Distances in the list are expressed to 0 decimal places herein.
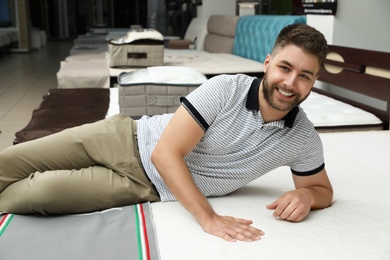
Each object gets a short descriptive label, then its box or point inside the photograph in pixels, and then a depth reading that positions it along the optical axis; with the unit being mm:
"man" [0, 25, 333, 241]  1441
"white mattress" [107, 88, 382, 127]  2912
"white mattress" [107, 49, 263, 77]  4418
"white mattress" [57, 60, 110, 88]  4117
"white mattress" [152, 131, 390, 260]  1336
